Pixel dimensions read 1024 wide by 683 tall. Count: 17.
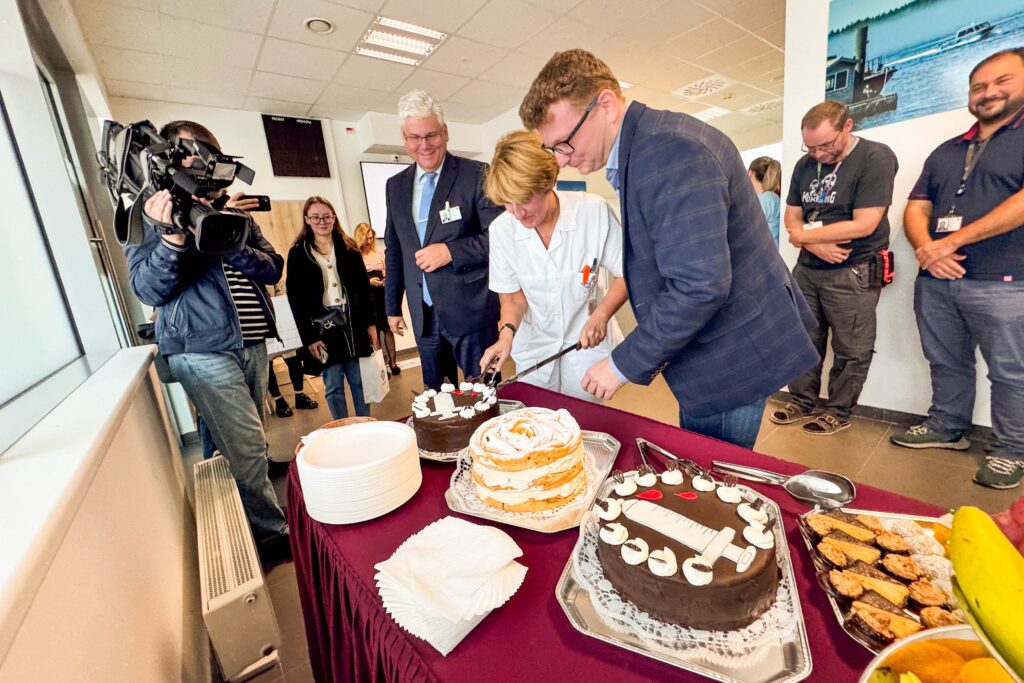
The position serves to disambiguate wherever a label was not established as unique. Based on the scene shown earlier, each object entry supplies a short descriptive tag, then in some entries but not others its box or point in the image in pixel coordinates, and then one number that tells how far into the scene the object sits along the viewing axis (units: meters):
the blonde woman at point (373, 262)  4.36
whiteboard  5.91
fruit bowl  0.32
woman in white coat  1.52
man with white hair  1.88
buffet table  0.52
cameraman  1.49
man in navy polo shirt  1.99
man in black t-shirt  2.44
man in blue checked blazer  0.93
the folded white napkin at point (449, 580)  0.57
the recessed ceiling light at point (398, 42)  3.68
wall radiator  1.29
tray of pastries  0.50
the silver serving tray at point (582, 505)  0.76
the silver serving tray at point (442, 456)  1.02
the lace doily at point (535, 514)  0.76
